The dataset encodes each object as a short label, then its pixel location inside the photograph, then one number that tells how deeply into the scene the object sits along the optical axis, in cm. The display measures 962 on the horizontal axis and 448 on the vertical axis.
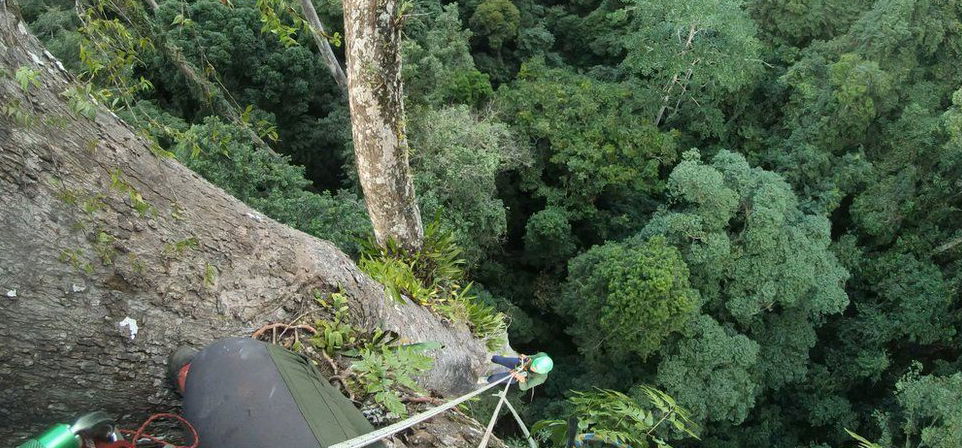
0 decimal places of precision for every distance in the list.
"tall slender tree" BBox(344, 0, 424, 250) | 322
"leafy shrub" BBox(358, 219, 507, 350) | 412
